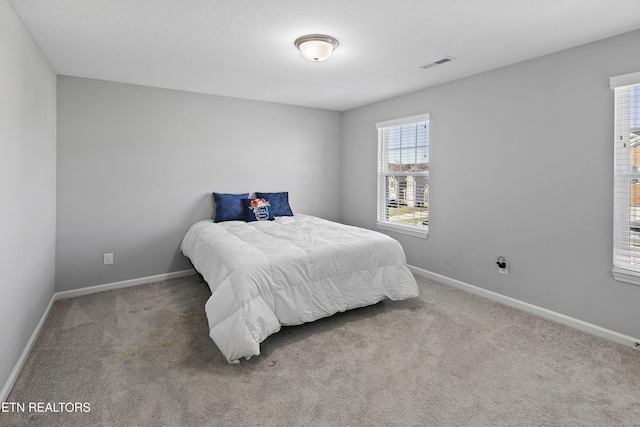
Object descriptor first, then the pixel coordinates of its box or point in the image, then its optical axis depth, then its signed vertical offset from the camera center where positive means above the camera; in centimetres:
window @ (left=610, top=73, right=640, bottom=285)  242 +22
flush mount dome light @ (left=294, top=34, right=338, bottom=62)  249 +124
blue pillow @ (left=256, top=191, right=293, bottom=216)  451 +9
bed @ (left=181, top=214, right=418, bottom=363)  228 -54
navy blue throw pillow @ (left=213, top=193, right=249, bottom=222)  414 +1
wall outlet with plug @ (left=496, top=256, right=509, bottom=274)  323 -53
